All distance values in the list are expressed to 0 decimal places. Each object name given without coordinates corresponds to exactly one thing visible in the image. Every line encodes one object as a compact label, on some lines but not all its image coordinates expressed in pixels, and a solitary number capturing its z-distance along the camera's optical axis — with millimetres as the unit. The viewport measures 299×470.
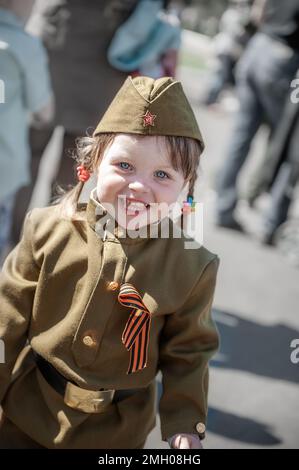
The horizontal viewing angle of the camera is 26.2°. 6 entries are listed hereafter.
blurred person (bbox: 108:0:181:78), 3365
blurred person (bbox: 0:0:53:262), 2684
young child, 1654
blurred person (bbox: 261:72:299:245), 4832
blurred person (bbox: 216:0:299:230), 4551
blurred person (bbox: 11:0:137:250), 3375
